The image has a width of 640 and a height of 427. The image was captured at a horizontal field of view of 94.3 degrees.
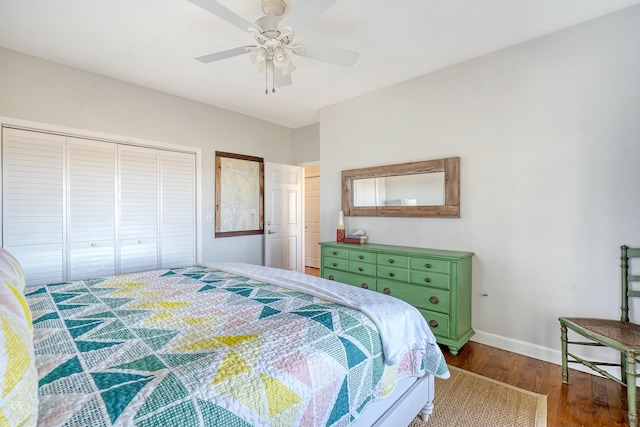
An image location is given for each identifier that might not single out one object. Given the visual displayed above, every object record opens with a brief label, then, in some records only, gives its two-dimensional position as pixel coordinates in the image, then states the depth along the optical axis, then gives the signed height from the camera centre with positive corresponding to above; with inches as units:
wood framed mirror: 112.3 +9.8
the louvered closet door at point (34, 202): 102.2 +3.9
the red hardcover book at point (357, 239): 133.7 -12.1
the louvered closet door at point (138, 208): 126.2 +2.2
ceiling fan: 66.6 +43.4
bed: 28.8 -18.6
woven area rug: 67.1 -47.3
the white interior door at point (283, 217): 177.6 -2.6
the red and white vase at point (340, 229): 141.2 -7.9
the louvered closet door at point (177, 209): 138.1 +1.9
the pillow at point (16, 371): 23.2 -13.9
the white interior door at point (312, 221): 249.1 -7.2
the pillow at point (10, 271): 47.0 -10.3
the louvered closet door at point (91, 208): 114.3 +2.0
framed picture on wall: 157.1 +10.1
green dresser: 97.6 -24.5
